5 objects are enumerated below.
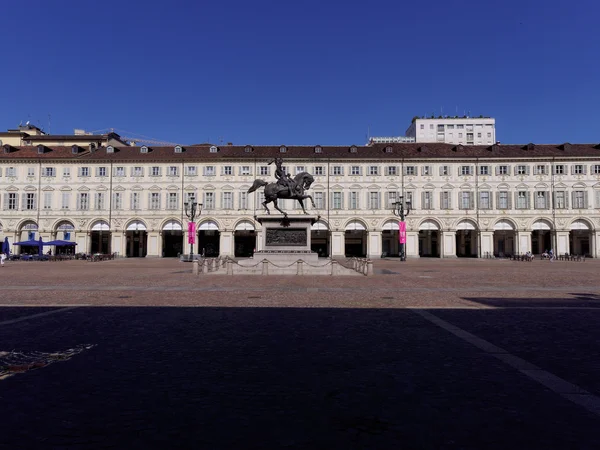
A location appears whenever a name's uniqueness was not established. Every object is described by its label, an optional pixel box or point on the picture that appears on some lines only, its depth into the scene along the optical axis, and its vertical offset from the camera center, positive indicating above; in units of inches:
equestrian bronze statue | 1154.7 +135.5
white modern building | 4205.2 +1000.9
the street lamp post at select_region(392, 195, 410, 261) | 1749.8 +39.7
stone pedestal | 1120.2 +14.9
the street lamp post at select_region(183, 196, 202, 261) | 1736.0 +43.9
